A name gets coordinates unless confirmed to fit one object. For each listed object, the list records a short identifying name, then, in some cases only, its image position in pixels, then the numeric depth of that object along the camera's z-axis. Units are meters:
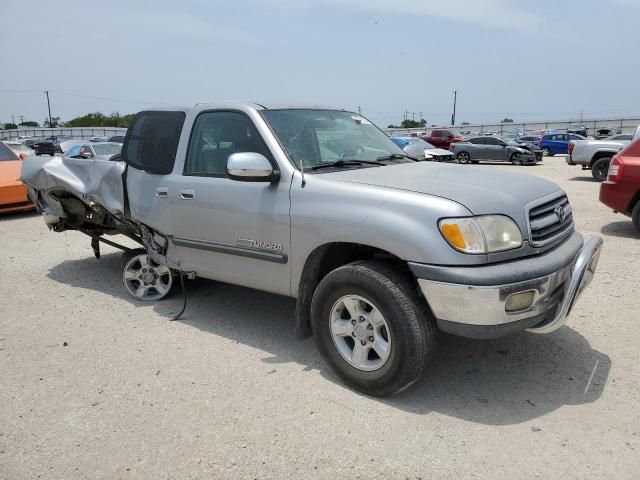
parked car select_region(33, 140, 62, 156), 33.90
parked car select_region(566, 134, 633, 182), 14.97
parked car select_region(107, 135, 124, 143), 28.53
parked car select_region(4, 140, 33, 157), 15.93
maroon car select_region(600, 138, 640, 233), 7.49
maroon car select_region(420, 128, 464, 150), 32.28
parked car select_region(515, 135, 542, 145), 41.58
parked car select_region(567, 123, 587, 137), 57.80
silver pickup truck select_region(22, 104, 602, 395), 3.04
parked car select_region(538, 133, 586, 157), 33.12
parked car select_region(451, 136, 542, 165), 24.97
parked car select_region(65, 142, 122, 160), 15.62
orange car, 9.83
